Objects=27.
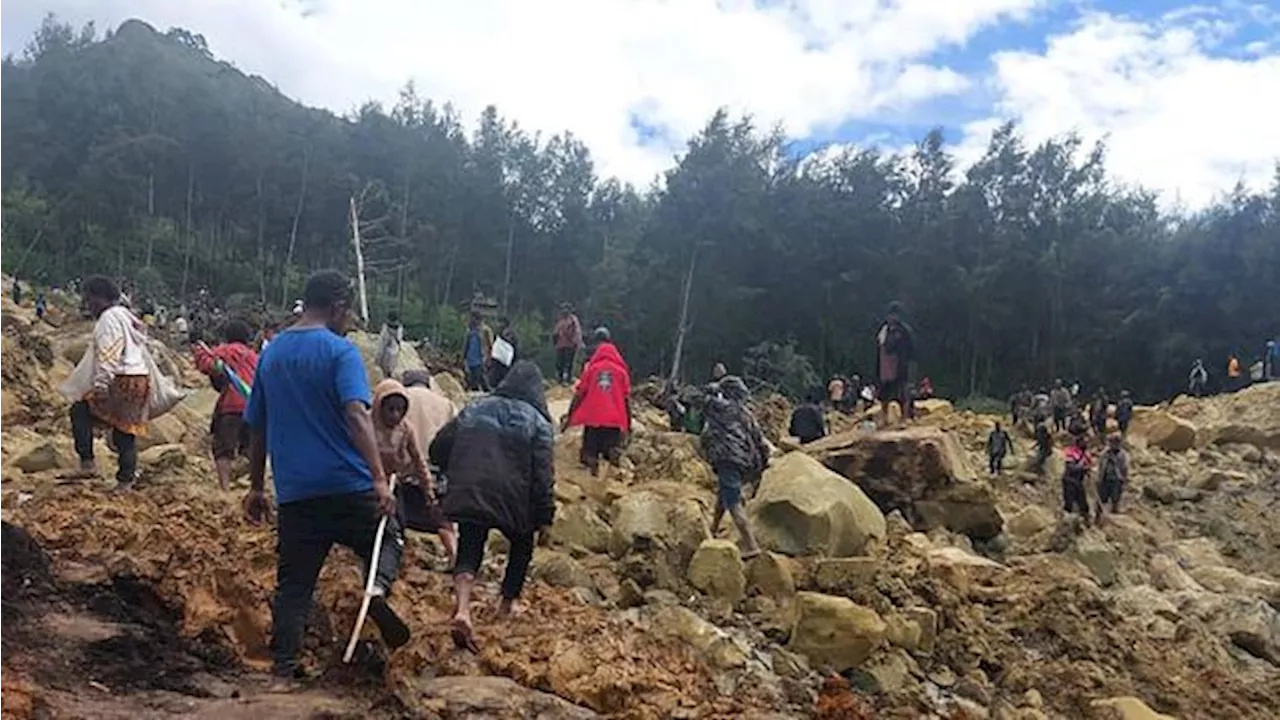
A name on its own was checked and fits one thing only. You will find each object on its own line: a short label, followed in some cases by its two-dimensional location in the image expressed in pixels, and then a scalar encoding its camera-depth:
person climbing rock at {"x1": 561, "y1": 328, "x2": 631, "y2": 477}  10.26
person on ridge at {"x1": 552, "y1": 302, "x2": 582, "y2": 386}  15.84
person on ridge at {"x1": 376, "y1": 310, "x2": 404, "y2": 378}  13.49
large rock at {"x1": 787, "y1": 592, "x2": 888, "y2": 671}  7.18
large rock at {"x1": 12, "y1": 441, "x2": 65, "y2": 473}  8.88
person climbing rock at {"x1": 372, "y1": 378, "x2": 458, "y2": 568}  5.81
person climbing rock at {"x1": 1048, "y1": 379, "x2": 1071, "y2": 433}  23.16
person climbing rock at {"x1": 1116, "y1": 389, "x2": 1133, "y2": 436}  22.45
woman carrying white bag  7.34
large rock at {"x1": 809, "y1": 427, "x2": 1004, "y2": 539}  12.33
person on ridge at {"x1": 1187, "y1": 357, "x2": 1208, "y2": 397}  30.98
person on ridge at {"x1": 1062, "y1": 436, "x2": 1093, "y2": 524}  15.33
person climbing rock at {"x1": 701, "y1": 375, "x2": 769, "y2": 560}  8.80
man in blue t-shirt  4.50
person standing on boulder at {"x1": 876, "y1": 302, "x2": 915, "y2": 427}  12.69
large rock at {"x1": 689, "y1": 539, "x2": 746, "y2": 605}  7.83
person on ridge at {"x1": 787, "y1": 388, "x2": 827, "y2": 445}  15.12
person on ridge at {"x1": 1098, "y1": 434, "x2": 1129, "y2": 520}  15.95
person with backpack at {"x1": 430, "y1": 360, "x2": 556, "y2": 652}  5.50
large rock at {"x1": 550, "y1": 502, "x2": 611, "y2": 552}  8.36
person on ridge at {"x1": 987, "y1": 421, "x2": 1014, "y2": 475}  18.86
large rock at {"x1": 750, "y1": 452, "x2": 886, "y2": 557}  9.24
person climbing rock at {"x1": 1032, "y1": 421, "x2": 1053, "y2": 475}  19.23
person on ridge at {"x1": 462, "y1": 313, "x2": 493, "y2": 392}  15.55
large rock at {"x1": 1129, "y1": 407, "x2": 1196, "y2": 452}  22.33
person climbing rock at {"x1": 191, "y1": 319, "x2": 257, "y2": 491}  8.01
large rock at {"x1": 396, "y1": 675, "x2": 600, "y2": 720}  4.41
